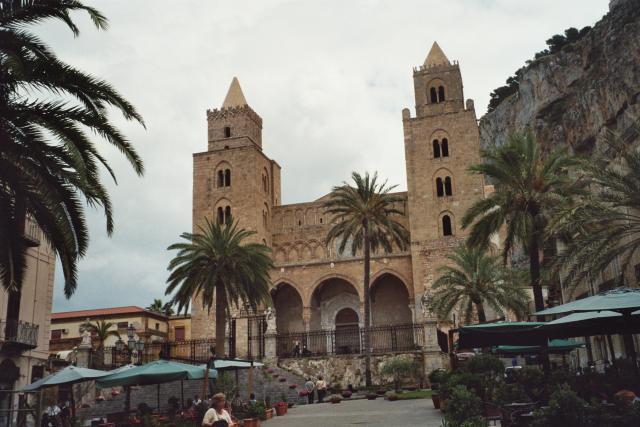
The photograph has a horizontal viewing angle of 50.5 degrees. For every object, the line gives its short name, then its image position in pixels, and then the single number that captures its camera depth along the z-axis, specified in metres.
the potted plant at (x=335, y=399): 23.02
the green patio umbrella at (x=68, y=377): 17.05
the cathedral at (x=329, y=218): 41.38
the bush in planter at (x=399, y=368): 27.23
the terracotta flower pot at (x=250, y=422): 15.64
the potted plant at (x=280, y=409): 20.06
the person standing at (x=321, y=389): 25.20
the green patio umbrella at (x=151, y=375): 16.52
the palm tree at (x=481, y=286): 29.75
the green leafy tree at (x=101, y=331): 46.91
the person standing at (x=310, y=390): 24.83
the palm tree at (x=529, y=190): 20.69
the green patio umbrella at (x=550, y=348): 21.42
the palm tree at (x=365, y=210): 32.69
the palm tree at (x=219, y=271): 28.42
